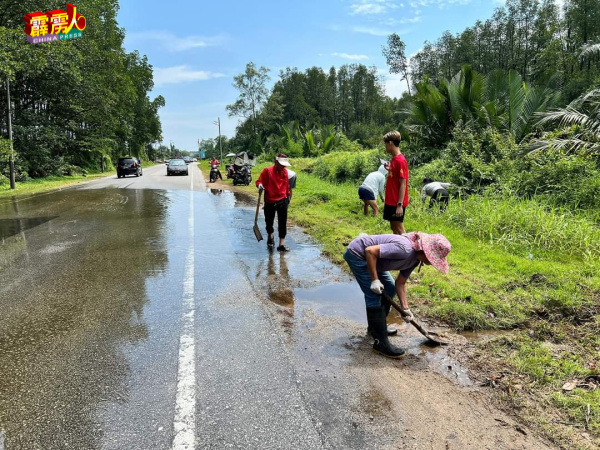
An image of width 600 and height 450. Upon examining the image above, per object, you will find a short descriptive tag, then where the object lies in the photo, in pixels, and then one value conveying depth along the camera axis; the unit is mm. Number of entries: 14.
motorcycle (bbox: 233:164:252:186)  22578
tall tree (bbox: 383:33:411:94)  59375
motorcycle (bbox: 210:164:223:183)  25672
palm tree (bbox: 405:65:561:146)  12773
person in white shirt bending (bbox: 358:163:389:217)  9383
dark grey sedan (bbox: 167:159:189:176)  33594
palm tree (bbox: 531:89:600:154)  9445
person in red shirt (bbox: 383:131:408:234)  5602
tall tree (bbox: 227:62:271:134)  54594
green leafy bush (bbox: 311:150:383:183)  16736
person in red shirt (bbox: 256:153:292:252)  7395
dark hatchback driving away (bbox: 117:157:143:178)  32219
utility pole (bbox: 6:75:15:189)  20212
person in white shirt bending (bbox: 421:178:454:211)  9228
